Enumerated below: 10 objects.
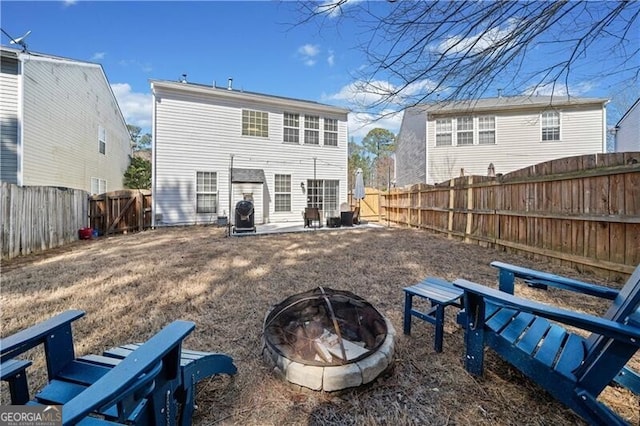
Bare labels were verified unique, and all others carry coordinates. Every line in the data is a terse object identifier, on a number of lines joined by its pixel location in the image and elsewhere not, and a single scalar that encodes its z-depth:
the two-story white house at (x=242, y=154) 11.82
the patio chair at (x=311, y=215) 11.81
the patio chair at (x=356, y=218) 13.68
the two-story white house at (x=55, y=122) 8.92
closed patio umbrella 14.90
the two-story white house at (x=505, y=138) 14.34
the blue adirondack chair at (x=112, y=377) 0.94
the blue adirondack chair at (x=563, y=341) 1.39
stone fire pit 1.89
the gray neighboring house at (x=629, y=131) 14.12
